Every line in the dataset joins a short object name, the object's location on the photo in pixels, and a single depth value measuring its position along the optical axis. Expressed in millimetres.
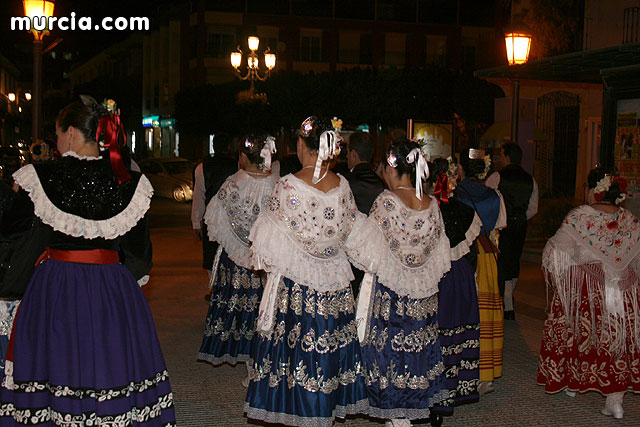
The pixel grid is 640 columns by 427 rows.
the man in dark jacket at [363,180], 6457
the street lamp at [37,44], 11570
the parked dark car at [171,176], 24375
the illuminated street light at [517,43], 12516
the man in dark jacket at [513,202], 8602
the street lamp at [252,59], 19875
